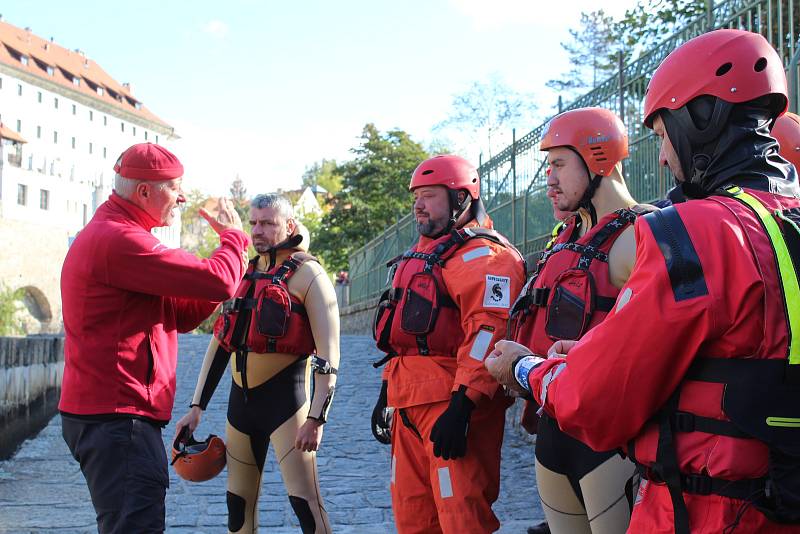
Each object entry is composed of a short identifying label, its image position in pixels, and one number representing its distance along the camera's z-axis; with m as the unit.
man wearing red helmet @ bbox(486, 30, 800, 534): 1.88
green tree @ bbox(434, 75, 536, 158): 42.31
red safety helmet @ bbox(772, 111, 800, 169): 3.74
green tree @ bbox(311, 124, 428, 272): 47.31
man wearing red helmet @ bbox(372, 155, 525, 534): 3.96
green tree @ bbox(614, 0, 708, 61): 15.41
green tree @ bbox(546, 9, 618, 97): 38.97
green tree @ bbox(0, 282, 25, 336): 44.69
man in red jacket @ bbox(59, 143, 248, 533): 3.52
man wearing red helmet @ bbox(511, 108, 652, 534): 3.21
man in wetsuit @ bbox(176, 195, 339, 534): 4.90
